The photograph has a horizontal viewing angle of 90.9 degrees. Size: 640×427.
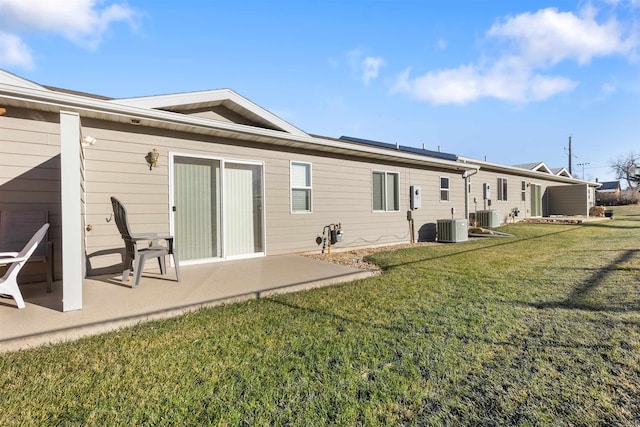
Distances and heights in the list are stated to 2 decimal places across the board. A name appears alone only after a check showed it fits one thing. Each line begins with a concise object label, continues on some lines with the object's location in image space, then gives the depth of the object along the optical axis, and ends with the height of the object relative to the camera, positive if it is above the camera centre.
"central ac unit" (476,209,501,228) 12.12 -0.36
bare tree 42.62 +5.81
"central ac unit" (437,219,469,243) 9.36 -0.60
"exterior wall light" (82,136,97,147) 4.54 +1.10
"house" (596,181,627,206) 32.20 +1.06
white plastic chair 3.10 -0.56
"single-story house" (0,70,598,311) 4.14 +0.66
